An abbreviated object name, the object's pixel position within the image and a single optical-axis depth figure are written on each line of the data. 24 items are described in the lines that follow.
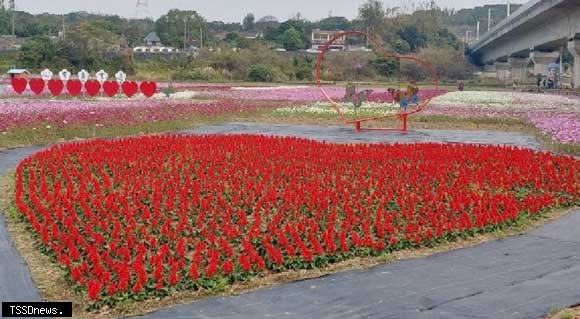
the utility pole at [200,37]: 101.76
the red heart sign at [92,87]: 33.66
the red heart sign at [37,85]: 32.97
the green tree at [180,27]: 108.75
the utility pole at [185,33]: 104.99
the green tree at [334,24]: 123.19
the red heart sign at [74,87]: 33.53
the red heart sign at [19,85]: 33.02
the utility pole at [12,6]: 108.91
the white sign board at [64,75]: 36.13
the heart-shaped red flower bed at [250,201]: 7.25
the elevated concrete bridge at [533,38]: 44.03
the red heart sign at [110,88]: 33.59
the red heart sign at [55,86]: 32.78
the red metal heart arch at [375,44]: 20.54
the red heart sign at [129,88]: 33.50
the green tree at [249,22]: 165.38
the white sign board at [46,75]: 36.75
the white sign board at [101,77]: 34.95
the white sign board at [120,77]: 35.88
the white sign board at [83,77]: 34.36
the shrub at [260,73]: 63.34
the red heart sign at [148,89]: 33.74
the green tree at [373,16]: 81.94
